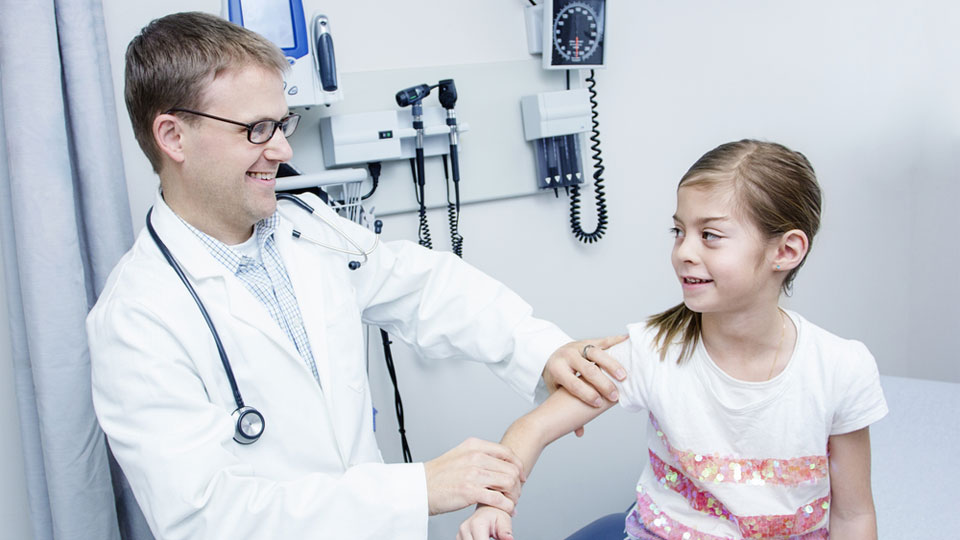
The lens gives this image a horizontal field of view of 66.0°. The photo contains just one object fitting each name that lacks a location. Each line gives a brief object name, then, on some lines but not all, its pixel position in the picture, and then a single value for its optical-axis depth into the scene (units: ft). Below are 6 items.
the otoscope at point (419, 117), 5.35
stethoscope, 3.59
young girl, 3.58
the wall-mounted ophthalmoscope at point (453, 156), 5.61
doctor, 3.34
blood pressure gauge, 6.06
